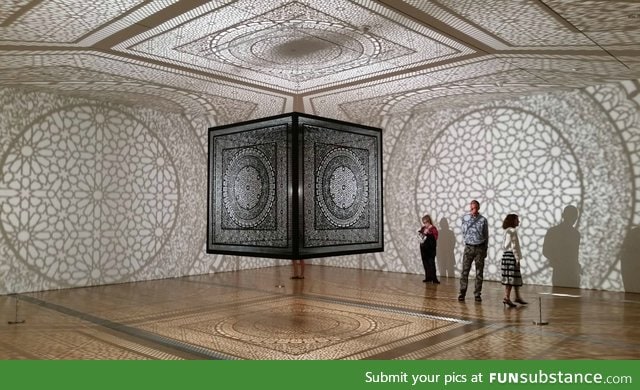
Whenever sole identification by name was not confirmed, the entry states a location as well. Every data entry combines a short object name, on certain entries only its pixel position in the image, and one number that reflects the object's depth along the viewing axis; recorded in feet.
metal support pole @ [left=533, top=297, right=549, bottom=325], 14.78
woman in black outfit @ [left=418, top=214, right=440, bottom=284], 24.26
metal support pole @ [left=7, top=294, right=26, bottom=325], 15.23
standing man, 18.58
